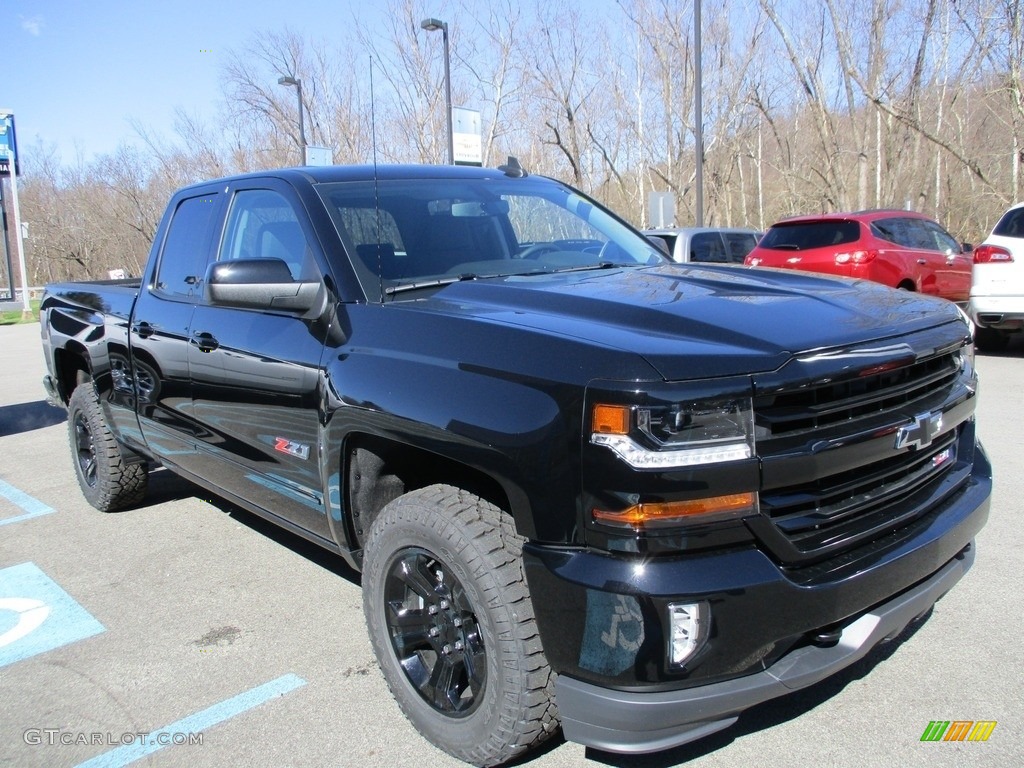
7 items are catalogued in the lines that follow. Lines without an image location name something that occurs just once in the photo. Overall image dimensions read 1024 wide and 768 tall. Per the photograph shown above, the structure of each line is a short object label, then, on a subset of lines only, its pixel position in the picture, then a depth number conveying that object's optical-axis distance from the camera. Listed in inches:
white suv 372.2
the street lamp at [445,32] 377.2
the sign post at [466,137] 569.6
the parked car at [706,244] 489.7
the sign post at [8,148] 857.5
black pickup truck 82.0
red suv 432.8
